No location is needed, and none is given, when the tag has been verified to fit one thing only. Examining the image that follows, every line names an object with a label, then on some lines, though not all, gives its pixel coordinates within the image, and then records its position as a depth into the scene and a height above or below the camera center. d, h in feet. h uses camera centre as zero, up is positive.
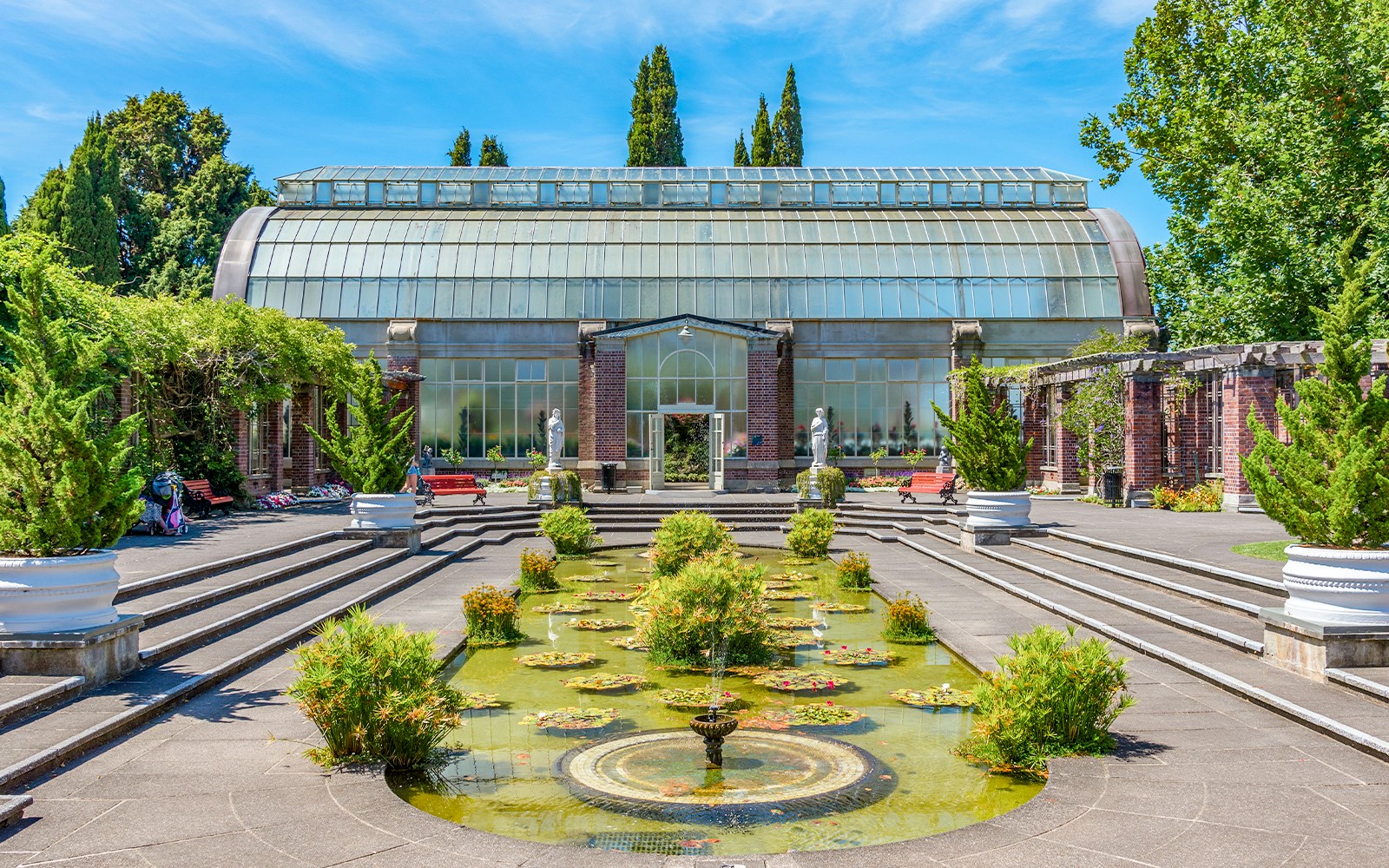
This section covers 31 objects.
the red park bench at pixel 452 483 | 109.09 -2.80
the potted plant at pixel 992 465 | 66.33 -0.85
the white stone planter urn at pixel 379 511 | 65.51 -3.32
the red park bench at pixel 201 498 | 81.87 -3.11
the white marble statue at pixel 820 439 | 98.27 +1.33
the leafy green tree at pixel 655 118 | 203.51 +65.16
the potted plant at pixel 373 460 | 64.95 -0.16
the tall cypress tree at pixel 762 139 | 204.33 +60.79
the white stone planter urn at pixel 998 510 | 66.85 -3.67
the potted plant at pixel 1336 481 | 30.73 -0.95
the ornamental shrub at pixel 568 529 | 67.87 -4.76
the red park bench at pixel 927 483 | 112.16 -3.30
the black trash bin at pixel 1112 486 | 94.79 -3.17
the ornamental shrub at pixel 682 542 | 53.72 -4.46
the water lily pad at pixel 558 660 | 36.55 -7.13
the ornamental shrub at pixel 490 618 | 40.22 -6.14
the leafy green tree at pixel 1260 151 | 79.36 +25.02
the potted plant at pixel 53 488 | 29.37 -0.79
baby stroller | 66.90 -3.27
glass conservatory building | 119.65 +17.81
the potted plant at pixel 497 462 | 125.08 -0.66
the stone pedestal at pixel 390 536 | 65.51 -4.92
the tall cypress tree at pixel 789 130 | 203.21 +62.25
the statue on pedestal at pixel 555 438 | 98.86 +1.64
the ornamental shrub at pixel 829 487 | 94.43 -2.98
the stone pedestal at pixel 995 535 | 66.64 -5.20
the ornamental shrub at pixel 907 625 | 40.22 -6.53
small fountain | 25.00 -6.50
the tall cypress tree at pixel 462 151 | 205.16 +59.18
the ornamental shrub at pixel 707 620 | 36.45 -5.71
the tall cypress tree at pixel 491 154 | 204.95 +58.70
